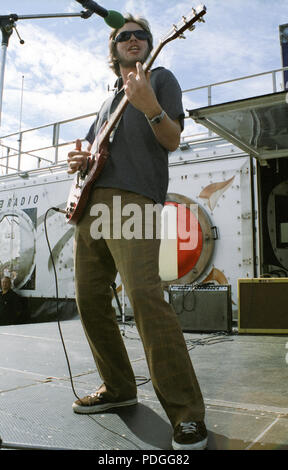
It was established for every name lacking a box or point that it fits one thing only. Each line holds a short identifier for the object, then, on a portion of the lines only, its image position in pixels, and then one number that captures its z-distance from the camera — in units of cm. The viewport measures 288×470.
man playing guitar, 154
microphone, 167
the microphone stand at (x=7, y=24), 224
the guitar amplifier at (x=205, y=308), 532
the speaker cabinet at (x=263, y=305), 508
